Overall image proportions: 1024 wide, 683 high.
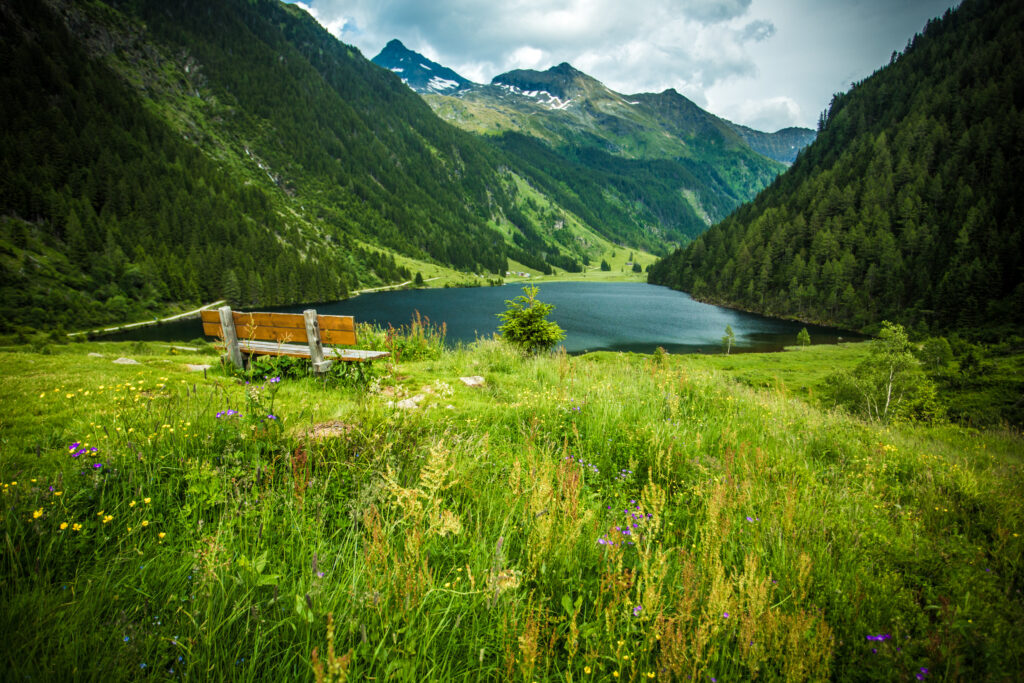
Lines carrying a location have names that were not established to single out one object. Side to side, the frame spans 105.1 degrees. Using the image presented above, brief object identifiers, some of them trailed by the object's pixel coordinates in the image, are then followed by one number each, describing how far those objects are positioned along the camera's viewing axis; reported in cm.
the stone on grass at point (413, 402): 596
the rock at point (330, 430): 377
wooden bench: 820
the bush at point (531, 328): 1798
